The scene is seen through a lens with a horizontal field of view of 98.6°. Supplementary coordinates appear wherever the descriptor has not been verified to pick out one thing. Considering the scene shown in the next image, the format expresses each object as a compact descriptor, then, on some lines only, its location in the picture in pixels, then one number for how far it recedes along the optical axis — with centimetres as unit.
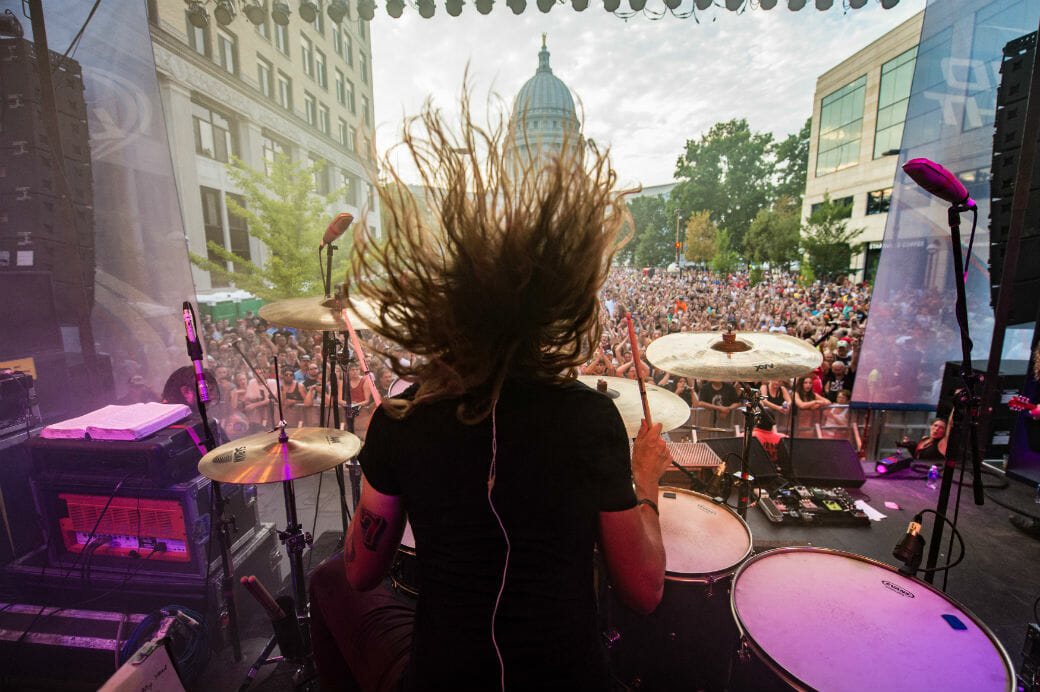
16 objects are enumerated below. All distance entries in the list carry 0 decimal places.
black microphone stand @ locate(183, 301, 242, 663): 211
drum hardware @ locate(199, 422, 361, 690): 181
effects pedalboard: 318
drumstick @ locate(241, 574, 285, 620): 190
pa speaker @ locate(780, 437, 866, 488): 365
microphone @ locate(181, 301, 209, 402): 199
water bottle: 409
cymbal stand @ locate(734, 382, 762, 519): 234
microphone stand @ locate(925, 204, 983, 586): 173
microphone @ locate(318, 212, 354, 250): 235
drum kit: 119
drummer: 85
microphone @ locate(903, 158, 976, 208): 161
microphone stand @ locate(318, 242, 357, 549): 250
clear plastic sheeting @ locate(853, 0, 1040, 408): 431
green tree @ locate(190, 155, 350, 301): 758
